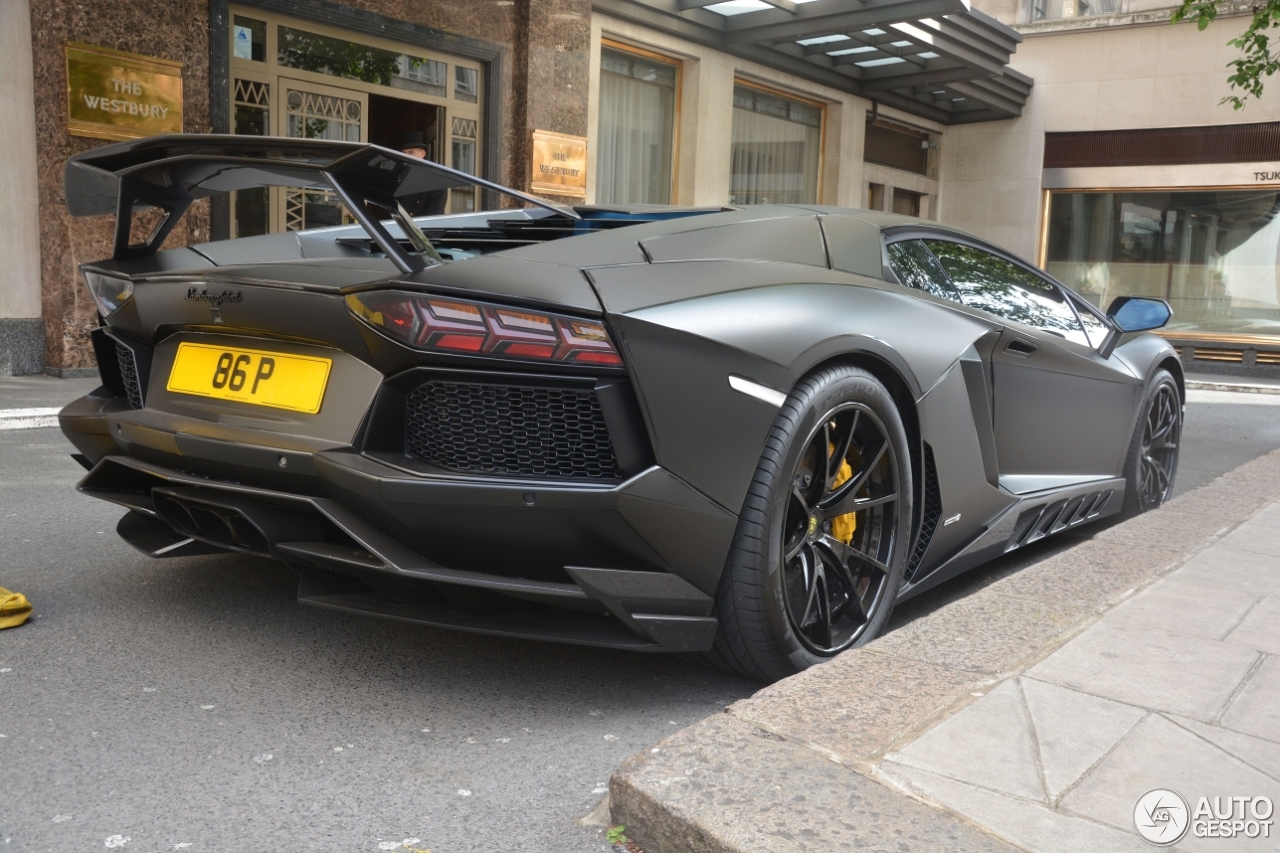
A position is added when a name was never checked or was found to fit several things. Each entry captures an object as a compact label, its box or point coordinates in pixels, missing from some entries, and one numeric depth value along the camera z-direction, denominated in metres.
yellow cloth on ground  2.99
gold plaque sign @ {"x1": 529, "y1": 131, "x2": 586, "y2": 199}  12.61
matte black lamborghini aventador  2.37
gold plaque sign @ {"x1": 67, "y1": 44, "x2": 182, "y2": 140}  8.90
